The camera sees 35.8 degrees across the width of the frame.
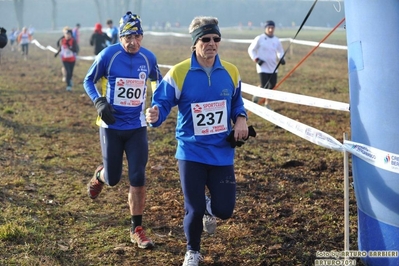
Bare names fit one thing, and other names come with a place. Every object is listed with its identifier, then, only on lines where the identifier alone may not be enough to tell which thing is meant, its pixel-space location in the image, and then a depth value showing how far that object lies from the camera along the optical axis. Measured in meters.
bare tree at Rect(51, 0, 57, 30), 84.06
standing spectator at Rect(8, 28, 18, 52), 44.53
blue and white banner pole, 4.49
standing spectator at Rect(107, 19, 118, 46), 23.53
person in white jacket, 13.06
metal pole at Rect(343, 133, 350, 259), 4.57
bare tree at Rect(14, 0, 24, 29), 84.69
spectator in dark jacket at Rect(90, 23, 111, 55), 20.12
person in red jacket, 17.70
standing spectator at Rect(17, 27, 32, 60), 34.06
